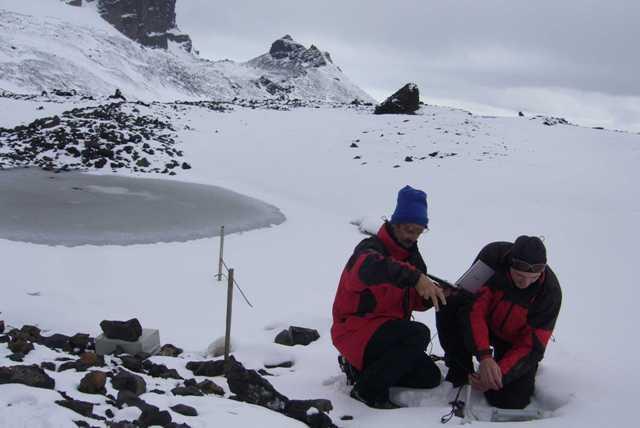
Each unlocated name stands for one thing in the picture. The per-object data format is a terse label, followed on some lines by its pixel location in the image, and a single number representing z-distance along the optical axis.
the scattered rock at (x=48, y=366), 3.88
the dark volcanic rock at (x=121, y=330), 4.85
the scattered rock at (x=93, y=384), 3.34
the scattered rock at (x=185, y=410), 3.21
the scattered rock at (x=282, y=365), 4.96
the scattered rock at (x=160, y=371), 4.33
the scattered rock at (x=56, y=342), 4.84
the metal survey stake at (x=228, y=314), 4.60
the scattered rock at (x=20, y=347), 4.07
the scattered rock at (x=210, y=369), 4.50
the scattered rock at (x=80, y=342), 4.95
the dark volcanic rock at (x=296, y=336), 5.57
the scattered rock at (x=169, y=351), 5.14
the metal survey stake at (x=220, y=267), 7.56
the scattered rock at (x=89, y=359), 4.09
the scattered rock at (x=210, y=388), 3.99
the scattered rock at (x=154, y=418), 2.94
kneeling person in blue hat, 3.63
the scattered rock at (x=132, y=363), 4.40
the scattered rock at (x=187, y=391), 3.73
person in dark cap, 3.61
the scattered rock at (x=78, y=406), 2.91
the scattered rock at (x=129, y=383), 3.48
